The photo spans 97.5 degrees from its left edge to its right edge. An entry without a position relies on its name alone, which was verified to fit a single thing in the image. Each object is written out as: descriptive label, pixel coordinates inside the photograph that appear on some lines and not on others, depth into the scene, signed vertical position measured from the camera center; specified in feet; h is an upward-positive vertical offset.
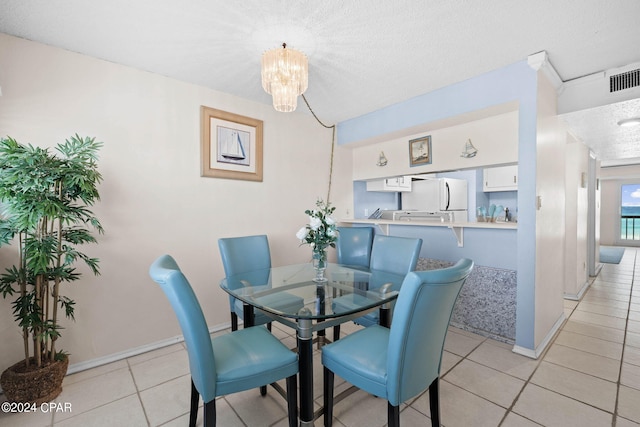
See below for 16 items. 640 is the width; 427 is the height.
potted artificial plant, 5.24 -0.57
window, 26.22 +0.34
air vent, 7.41 +3.59
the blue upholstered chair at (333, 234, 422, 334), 7.12 -1.25
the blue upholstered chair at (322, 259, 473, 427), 3.79 -2.19
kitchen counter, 8.25 -0.40
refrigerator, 14.83 +0.87
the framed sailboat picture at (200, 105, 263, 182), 8.98 +2.23
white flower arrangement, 6.28 -0.43
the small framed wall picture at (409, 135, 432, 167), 10.49 +2.35
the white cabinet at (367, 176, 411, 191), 13.96 +1.42
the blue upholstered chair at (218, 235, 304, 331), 7.02 -1.36
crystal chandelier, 6.12 +3.07
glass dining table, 4.73 -1.73
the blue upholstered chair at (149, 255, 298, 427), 3.96 -2.39
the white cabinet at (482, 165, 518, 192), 13.43 +1.68
